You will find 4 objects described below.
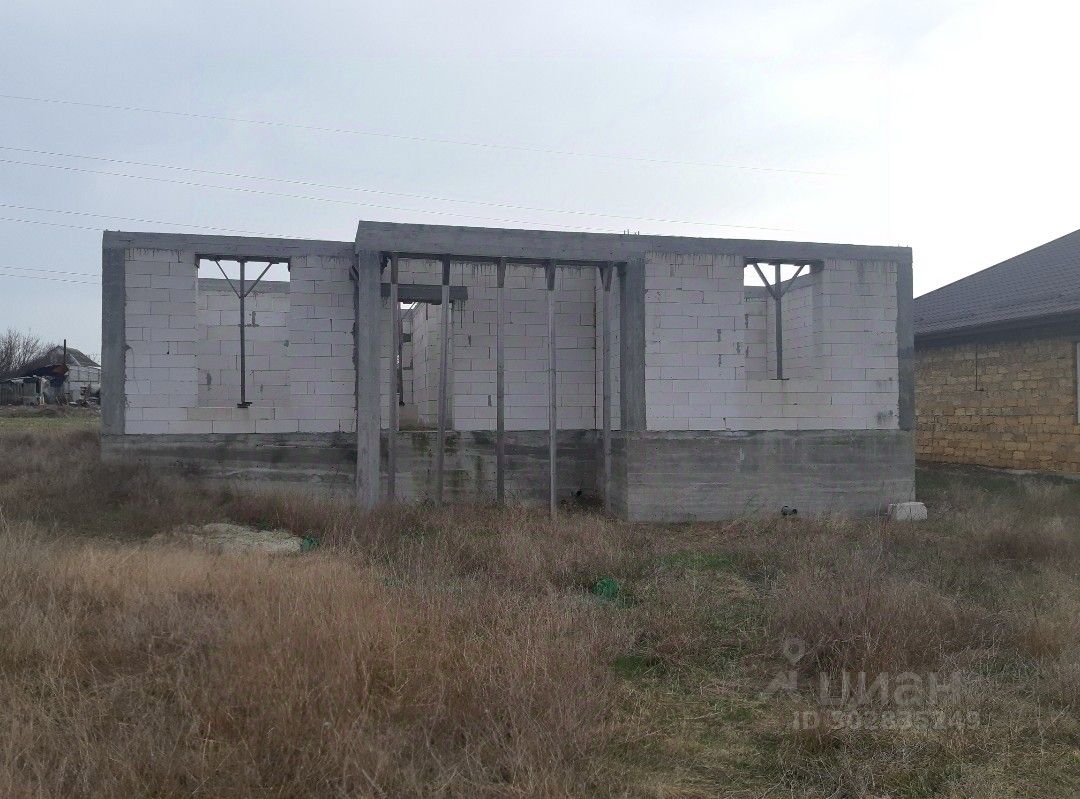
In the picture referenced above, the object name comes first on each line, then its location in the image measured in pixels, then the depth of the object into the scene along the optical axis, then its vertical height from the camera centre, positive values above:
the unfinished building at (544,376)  10.10 +0.50
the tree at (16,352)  55.31 +4.93
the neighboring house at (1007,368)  12.38 +0.72
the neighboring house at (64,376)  42.19 +2.28
